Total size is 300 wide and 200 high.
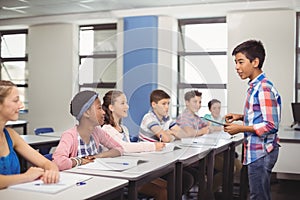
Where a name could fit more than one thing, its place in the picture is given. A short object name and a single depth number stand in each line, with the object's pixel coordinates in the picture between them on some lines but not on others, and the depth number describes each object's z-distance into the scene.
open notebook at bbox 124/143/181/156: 2.52
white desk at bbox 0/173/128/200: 1.47
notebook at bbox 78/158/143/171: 2.00
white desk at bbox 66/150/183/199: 1.83
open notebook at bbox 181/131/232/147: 3.08
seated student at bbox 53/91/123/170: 2.13
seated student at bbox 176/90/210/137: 3.51
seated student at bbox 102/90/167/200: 2.57
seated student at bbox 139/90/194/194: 3.10
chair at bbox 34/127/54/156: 3.62
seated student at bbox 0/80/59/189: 1.64
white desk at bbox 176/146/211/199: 2.42
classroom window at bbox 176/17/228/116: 5.21
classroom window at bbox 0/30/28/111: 7.12
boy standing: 1.92
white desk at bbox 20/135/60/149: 3.47
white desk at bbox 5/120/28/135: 5.61
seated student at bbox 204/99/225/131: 3.83
